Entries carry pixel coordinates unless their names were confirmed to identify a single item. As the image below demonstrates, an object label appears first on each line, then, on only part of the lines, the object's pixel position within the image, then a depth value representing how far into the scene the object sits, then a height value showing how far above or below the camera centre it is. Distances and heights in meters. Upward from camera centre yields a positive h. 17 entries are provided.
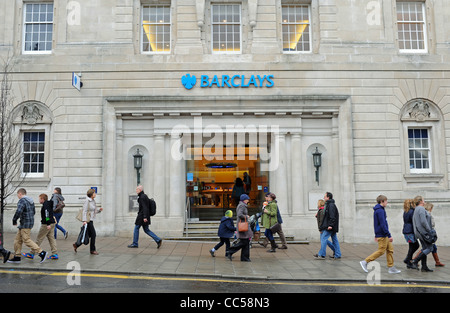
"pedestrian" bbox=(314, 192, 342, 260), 10.61 -1.01
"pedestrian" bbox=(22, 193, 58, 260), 9.91 -0.85
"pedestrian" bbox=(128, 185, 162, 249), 12.16 -0.77
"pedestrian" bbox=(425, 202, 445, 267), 9.87 -1.61
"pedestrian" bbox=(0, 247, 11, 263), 9.37 -1.50
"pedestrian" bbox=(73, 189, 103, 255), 10.86 -0.70
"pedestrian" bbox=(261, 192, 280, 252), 12.26 -0.78
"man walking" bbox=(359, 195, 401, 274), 8.99 -1.07
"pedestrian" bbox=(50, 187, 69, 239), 13.20 -0.44
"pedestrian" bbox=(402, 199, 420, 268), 9.80 -1.03
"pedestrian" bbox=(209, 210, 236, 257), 10.47 -1.00
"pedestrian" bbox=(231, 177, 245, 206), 17.22 +0.05
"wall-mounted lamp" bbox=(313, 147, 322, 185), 15.27 +1.21
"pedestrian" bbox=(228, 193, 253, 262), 10.34 -1.33
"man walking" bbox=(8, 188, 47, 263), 9.46 -0.76
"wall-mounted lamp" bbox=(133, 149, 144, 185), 15.25 +1.18
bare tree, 14.55 +3.36
